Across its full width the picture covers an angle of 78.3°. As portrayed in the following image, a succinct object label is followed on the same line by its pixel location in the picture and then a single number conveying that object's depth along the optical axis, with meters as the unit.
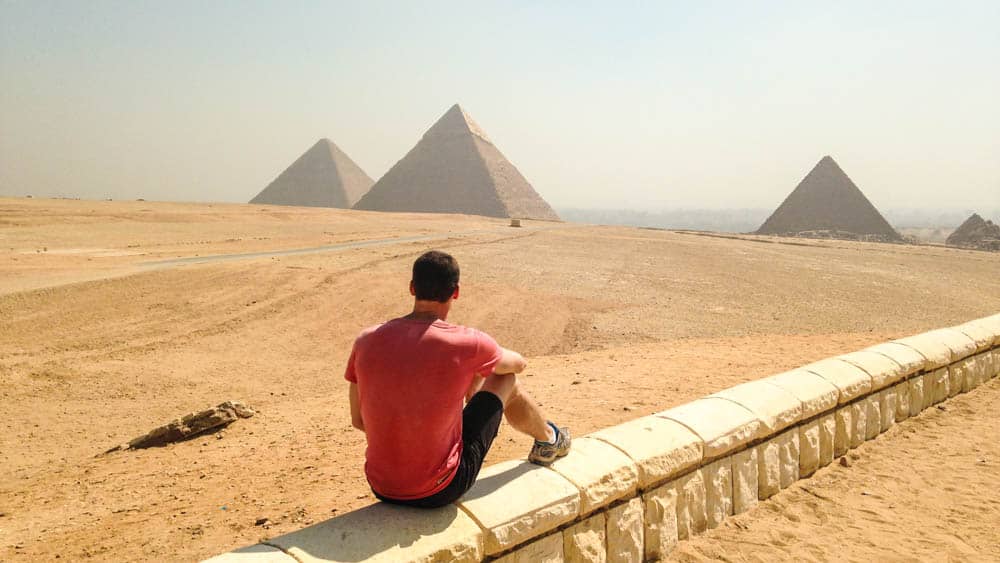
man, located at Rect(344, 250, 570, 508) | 2.39
